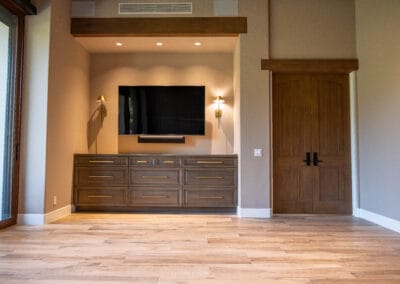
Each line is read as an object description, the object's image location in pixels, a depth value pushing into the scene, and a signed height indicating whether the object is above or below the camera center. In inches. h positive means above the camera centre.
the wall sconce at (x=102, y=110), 229.5 +31.7
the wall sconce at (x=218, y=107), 226.1 +33.6
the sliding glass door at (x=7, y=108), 158.6 +23.5
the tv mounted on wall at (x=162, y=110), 221.0 +30.6
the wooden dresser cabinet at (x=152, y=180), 199.5 -18.1
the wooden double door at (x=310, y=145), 198.2 +4.9
